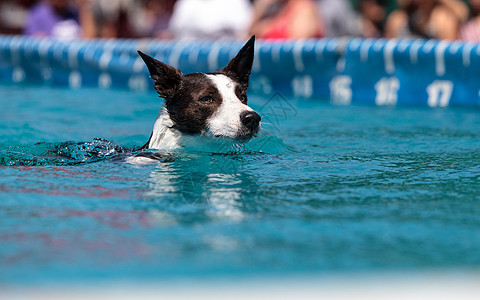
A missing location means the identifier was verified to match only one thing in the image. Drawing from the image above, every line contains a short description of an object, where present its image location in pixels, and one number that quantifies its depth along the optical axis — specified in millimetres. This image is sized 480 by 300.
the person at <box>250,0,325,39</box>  18797
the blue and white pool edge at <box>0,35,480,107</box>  15242
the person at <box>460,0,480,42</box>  18000
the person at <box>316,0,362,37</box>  19781
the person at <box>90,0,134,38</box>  22859
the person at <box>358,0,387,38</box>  21531
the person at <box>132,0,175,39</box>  24391
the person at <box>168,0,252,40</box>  20469
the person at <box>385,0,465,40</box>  17719
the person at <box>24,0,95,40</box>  23380
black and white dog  8547
